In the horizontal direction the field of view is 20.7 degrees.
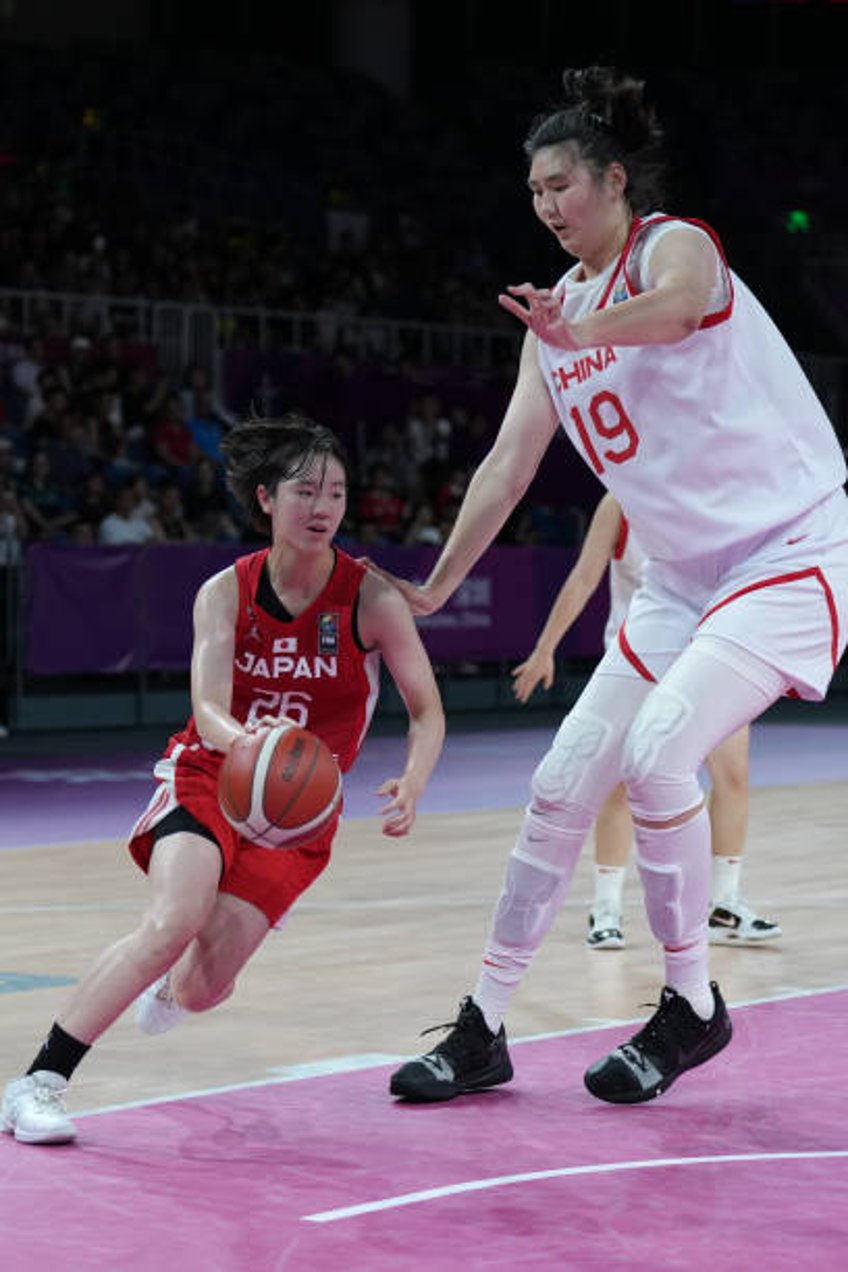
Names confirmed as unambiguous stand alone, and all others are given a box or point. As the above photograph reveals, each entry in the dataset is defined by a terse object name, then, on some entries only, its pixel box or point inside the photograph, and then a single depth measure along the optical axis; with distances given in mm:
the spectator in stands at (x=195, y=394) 20703
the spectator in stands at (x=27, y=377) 19219
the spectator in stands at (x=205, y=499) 19141
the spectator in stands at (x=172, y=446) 19844
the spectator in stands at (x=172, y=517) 18719
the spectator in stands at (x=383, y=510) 20625
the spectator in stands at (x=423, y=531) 20516
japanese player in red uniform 5719
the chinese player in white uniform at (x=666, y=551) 5590
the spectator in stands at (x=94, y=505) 18438
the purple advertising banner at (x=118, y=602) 17375
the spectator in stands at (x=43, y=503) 18188
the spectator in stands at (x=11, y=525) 17094
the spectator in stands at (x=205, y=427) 20453
